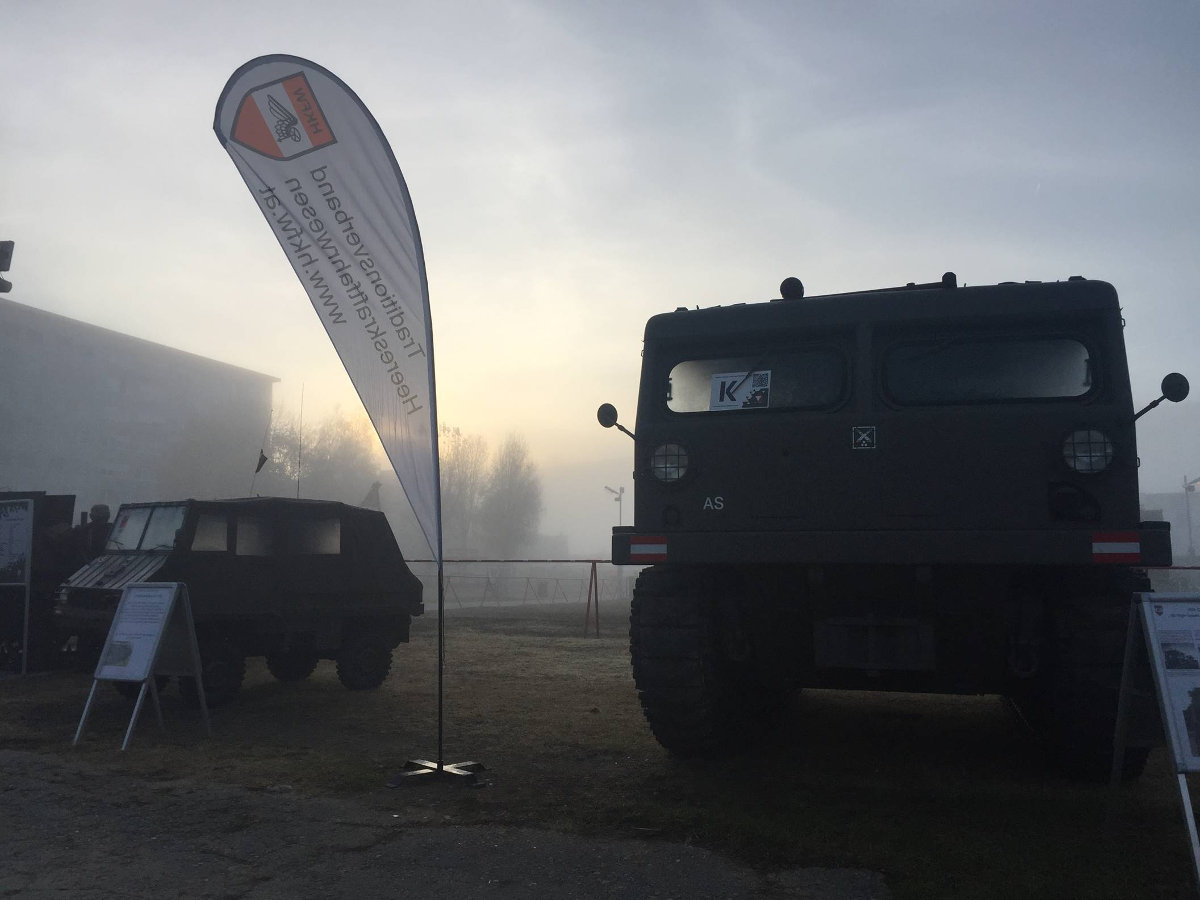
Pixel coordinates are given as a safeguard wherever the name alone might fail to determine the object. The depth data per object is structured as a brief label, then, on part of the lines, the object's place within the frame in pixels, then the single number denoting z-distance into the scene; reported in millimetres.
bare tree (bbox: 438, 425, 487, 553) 64188
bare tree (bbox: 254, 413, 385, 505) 53188
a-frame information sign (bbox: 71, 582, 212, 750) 7268
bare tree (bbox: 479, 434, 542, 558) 65375
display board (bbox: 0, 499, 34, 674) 11242
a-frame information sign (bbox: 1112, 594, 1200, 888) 4070
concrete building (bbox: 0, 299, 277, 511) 48812
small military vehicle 8797
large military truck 5316
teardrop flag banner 6133
